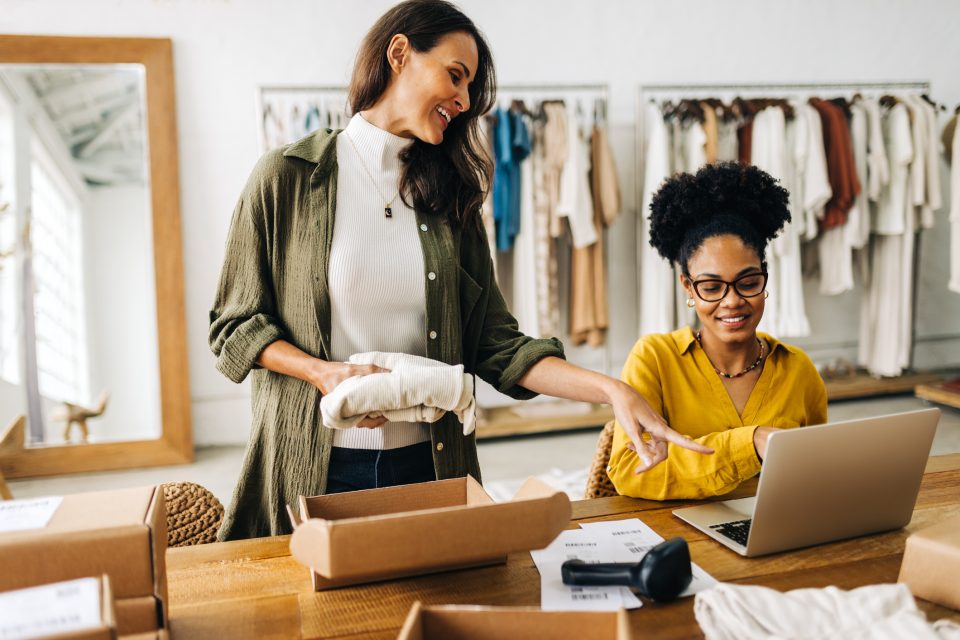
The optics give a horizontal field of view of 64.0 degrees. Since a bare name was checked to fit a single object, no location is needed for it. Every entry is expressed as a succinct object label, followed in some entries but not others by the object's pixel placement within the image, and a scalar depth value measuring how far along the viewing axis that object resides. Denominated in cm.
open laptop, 111
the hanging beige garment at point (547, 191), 421
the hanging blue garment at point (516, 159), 411
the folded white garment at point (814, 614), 86
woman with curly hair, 172
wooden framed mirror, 395
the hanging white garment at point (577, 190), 419
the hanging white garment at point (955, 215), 461
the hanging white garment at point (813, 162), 440
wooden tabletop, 98
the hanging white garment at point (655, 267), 434
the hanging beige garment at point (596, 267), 432
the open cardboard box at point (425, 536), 90
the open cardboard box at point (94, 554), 85
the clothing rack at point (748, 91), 447
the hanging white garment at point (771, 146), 438
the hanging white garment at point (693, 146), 432
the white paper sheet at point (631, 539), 110
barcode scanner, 101
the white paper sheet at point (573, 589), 101
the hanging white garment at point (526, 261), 421
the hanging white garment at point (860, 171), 461
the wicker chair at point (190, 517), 148
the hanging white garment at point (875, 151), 459
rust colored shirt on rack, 449
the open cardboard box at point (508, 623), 80
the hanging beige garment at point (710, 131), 434
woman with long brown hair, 142
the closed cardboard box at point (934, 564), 99
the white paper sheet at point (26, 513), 89
